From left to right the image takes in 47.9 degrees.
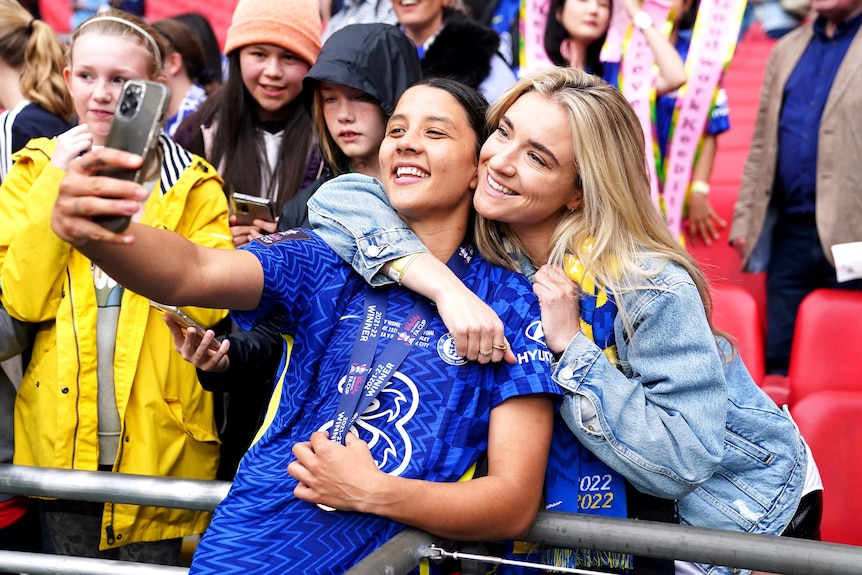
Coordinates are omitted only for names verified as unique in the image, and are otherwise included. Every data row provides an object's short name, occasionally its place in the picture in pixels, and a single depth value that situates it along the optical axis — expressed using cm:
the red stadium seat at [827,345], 374
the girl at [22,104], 297
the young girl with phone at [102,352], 273
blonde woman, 214
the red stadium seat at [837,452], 308
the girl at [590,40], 415
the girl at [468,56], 403
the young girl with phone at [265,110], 343
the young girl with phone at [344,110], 313
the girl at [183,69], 471
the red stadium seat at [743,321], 382
